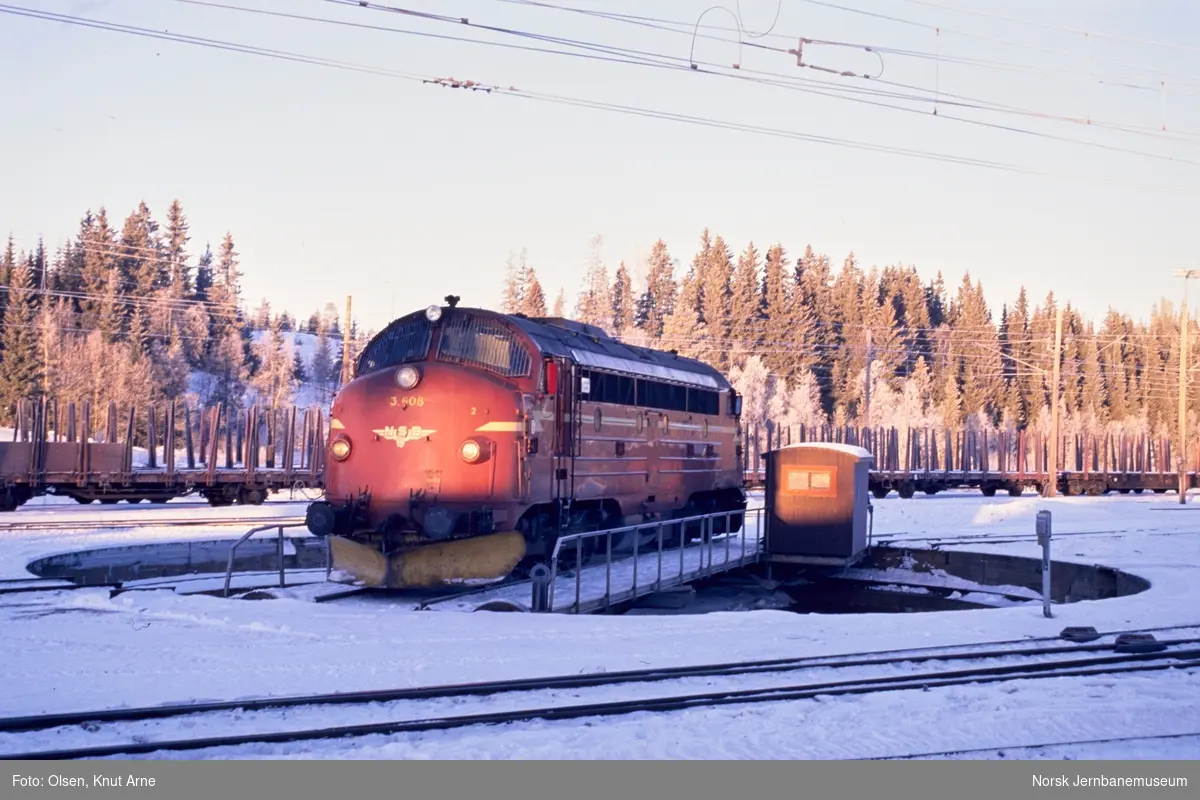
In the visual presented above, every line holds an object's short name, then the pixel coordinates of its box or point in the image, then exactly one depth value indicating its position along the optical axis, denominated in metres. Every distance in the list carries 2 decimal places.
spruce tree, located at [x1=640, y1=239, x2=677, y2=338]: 93.31
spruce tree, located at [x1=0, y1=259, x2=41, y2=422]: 61.44
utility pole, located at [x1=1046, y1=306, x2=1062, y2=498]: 41.94
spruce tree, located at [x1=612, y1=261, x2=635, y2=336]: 89.94
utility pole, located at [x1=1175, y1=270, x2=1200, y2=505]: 40.97
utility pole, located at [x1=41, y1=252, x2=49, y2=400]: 60.30
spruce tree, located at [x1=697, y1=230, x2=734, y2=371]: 81.94
